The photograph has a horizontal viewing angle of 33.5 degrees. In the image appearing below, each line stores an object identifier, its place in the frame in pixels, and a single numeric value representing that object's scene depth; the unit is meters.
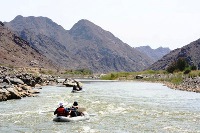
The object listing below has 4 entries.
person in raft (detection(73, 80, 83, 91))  70.62
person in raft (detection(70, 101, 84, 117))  33.59
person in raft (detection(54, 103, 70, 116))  32.72
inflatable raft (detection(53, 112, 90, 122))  31.96
